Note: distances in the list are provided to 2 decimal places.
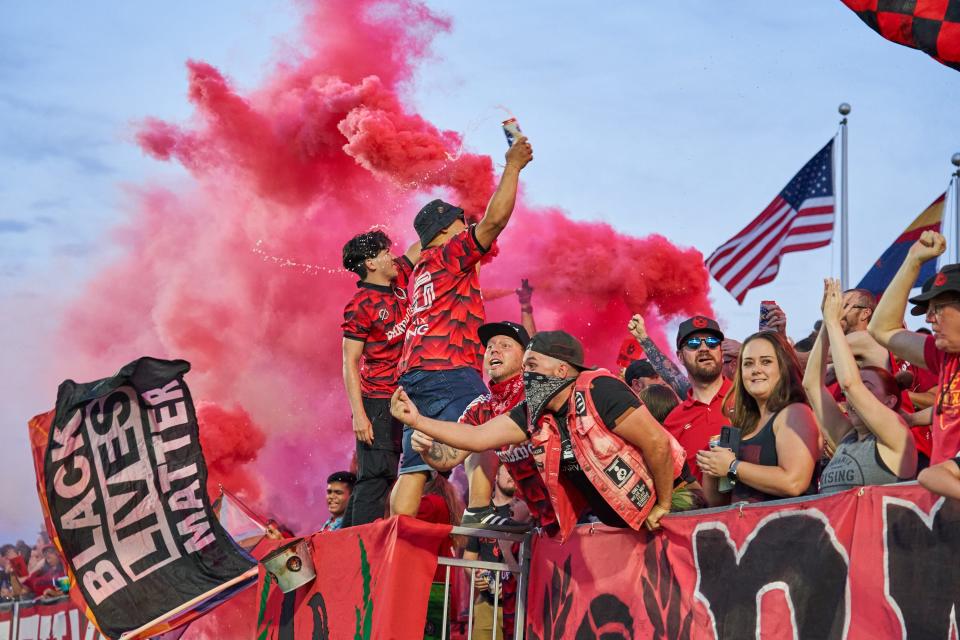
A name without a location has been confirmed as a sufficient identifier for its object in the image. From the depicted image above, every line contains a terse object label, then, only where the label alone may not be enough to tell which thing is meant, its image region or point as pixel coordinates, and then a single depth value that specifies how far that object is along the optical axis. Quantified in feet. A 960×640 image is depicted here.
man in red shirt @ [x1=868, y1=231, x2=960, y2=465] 15.84
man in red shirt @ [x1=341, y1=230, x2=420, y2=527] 26.30
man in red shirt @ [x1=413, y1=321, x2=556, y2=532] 21.62
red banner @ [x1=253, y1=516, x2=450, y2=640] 21.35
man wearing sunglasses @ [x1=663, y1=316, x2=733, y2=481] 23.03
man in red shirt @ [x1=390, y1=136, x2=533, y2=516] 23.81
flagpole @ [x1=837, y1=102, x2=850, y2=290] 44.77
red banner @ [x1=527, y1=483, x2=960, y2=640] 14.16
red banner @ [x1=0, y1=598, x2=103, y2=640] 37.42
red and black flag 18.98
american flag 44.29
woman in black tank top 17.69
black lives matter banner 28.45
